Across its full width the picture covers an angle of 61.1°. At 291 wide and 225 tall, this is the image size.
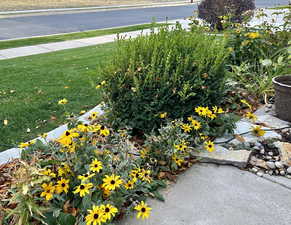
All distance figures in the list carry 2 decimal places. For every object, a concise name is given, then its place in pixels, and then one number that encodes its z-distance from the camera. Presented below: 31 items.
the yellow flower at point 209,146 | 2.13
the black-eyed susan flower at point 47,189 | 1.61
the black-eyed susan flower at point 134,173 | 1.84
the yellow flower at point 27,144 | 1.93
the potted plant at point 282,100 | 2.63
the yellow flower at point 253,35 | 3.63
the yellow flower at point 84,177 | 1.57
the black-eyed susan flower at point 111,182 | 1.59
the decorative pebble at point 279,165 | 2.17
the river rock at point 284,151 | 2.21
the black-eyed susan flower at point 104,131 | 1.88
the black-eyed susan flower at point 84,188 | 1.56
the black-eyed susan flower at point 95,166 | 1.64
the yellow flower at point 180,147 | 2.05
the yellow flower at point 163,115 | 2.32
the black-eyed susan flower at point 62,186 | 1.67
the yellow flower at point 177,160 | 2.11
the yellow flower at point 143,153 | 2.17
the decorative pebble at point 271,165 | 2.18
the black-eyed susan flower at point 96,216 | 1.45
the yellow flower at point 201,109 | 2.28
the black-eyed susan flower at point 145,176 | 1.87
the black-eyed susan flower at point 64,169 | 1.78
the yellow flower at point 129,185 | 1.75
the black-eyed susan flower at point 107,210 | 1.48
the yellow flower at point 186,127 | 2.23
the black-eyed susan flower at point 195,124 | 2.25
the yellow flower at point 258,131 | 2.45
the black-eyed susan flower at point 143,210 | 1.59
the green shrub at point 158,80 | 2.42
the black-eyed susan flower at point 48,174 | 1.69
